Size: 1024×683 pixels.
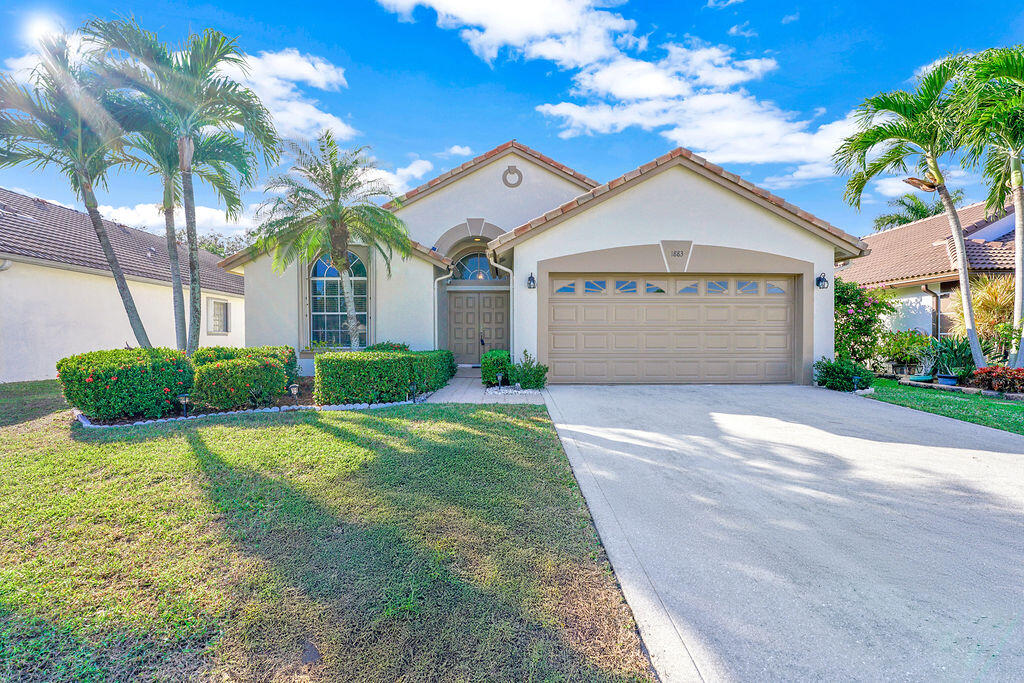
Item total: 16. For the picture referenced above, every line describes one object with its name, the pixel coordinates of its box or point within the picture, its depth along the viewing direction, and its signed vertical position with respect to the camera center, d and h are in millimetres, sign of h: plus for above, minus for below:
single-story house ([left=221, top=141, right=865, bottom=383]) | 9984 +1284
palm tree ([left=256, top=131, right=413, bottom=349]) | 9844 +2887
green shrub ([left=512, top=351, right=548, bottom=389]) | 9562 -873
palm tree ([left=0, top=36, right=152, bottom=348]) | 8695 +4256
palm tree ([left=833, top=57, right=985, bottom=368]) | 9508 +4399
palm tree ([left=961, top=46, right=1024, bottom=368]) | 8664 +4384
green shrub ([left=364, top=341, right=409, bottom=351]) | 10519 -286
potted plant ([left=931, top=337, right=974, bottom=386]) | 10336 -560
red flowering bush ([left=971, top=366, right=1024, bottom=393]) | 9070 -893
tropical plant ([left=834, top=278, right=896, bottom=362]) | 11781 +533
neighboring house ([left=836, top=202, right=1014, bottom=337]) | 12992 +2301
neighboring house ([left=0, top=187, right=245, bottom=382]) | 11164 +1298
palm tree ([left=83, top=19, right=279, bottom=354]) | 8625 +5109
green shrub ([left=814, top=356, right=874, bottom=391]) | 9328 -838
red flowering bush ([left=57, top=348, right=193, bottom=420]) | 6684 -756
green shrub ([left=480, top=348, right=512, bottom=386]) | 9828 -701
